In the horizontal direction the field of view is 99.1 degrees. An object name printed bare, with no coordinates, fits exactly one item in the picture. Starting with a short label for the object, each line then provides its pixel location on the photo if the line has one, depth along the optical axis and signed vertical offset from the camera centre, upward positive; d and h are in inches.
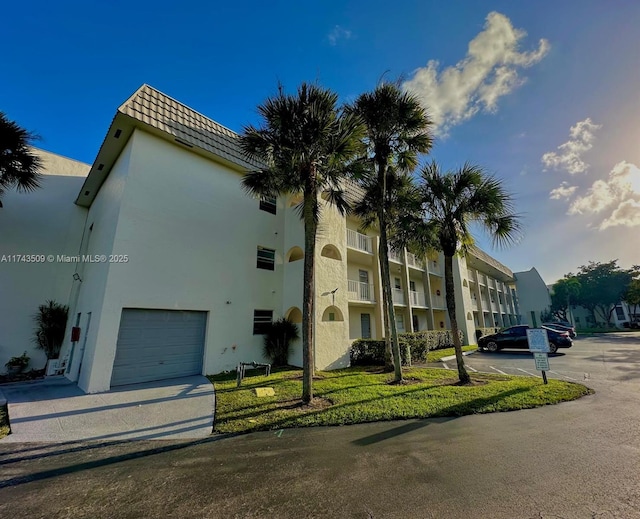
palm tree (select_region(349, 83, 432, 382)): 402.3 +282.9
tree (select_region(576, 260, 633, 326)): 1615.9 +220.0
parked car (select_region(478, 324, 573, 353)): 660.1 -39.1
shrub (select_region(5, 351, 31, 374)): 462.9 -54.1
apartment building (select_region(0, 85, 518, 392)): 385.4 +113.3
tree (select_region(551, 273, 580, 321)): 1675.8 +173.9
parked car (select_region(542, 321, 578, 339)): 950.8 -15.8
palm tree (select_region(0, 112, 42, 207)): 429.4 +277.9
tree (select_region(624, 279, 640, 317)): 1208.2 +130.3
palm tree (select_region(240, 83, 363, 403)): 321.1 +219.3
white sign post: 349.4 -29.1
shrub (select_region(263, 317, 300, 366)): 506.0 -22.7
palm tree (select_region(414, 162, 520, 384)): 396.5 +169.2
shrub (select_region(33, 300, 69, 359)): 500.4 +4.8
